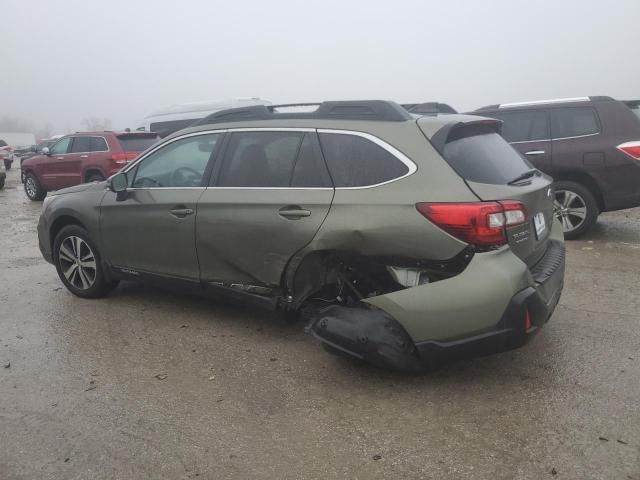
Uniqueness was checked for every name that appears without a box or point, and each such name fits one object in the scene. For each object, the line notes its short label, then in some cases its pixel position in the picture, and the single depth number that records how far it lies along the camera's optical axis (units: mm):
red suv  12094
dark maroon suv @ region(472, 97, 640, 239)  6898
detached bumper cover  3279
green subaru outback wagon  3111
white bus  15511
